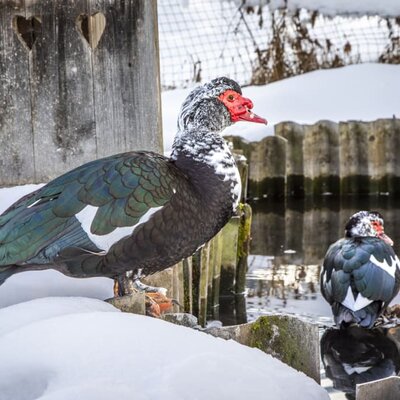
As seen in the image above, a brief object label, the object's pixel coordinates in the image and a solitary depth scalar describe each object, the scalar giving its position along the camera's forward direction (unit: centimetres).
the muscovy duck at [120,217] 497
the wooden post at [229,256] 818
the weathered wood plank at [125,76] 638
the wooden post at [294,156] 1252
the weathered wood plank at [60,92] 630
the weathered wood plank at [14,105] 629
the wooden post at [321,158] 1253
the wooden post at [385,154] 1259
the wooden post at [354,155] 1255
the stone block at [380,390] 399
